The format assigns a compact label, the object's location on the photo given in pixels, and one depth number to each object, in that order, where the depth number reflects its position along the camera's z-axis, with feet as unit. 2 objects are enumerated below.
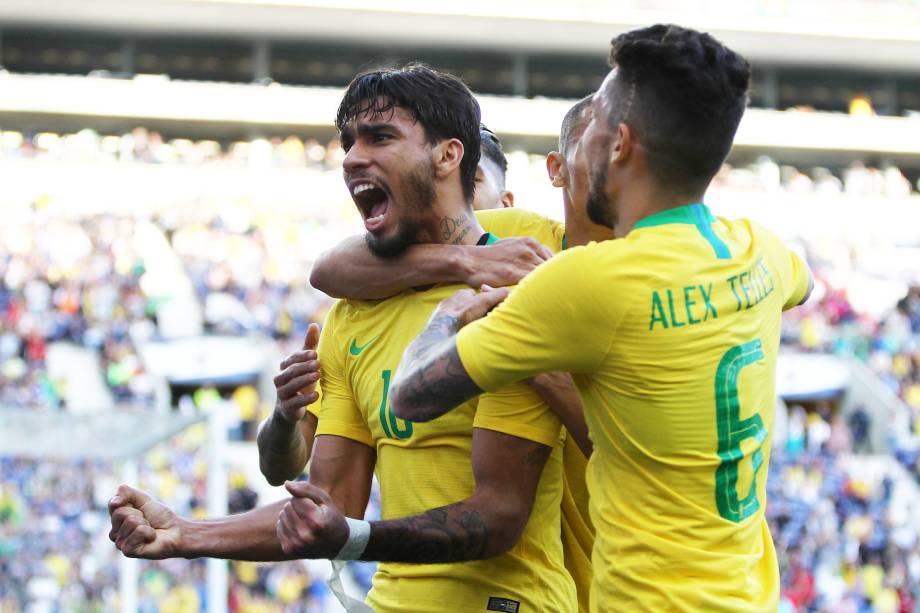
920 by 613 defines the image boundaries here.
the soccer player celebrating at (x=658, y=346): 15.34
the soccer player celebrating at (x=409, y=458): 17.46
